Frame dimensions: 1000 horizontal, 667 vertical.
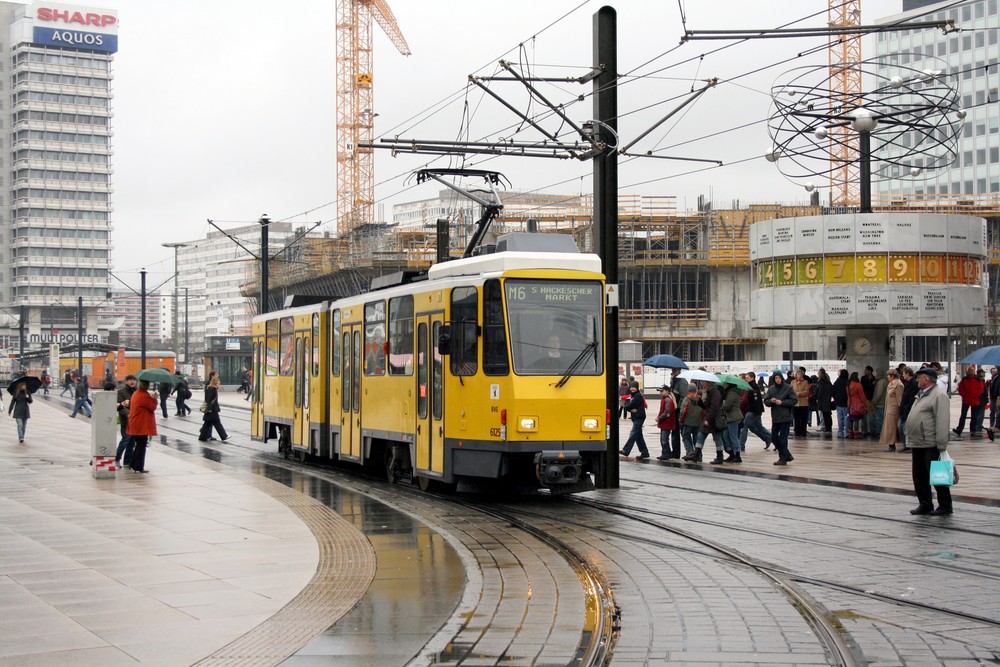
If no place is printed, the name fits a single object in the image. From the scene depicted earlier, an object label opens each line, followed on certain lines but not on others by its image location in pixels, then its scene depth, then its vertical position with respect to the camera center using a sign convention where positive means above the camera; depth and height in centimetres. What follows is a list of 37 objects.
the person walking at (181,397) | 4618 -127
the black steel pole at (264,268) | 4279 +344
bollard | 2058 -130
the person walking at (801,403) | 3011 -117
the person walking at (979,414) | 2855 -141
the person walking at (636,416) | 2419 -115
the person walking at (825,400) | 3091 -109
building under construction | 7438 +540
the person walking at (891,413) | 2461 -118
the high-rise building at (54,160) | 14275 +2495
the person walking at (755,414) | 2414 -114
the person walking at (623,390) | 4100 -109
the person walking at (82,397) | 4269 -115
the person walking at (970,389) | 2777 -78
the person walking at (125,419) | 2216 -109
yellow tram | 1550 -10
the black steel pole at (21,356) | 9770 +87
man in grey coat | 1395 -91
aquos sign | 14250 +4080
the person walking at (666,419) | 2360 -119
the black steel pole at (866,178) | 3038 +459
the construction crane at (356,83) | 9900 +2318
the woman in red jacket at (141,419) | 2092 -94
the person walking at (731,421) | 2305 -121
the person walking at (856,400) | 2833 -101
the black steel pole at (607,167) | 1875 +310
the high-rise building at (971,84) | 10238 +2367
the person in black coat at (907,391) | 2321 -67
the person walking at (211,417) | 3148 -139
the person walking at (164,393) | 4276 -105
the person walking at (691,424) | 2330 -129
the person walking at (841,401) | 2916 -106
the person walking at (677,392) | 2476 -69
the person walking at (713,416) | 2309 -111
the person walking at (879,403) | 2803 -109
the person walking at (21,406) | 3009 -100
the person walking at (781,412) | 2261 -103
